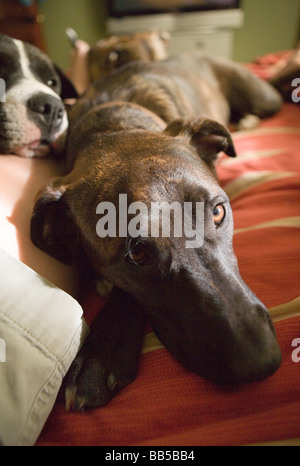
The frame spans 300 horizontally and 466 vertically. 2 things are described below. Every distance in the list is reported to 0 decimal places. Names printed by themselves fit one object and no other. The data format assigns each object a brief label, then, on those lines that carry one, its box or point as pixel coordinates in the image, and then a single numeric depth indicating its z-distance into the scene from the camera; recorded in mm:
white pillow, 308
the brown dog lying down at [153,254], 340
